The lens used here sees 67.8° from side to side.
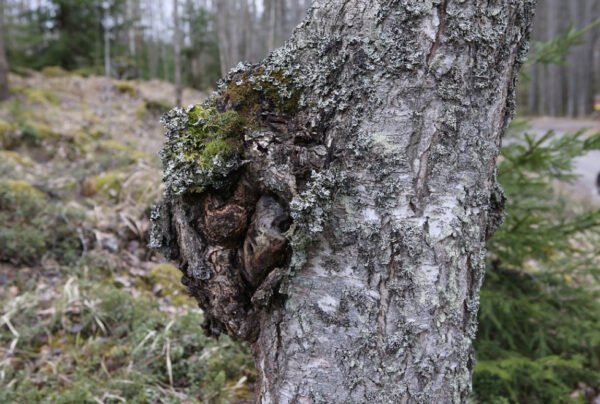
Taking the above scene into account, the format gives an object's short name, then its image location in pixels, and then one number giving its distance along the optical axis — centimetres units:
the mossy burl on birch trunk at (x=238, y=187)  125
